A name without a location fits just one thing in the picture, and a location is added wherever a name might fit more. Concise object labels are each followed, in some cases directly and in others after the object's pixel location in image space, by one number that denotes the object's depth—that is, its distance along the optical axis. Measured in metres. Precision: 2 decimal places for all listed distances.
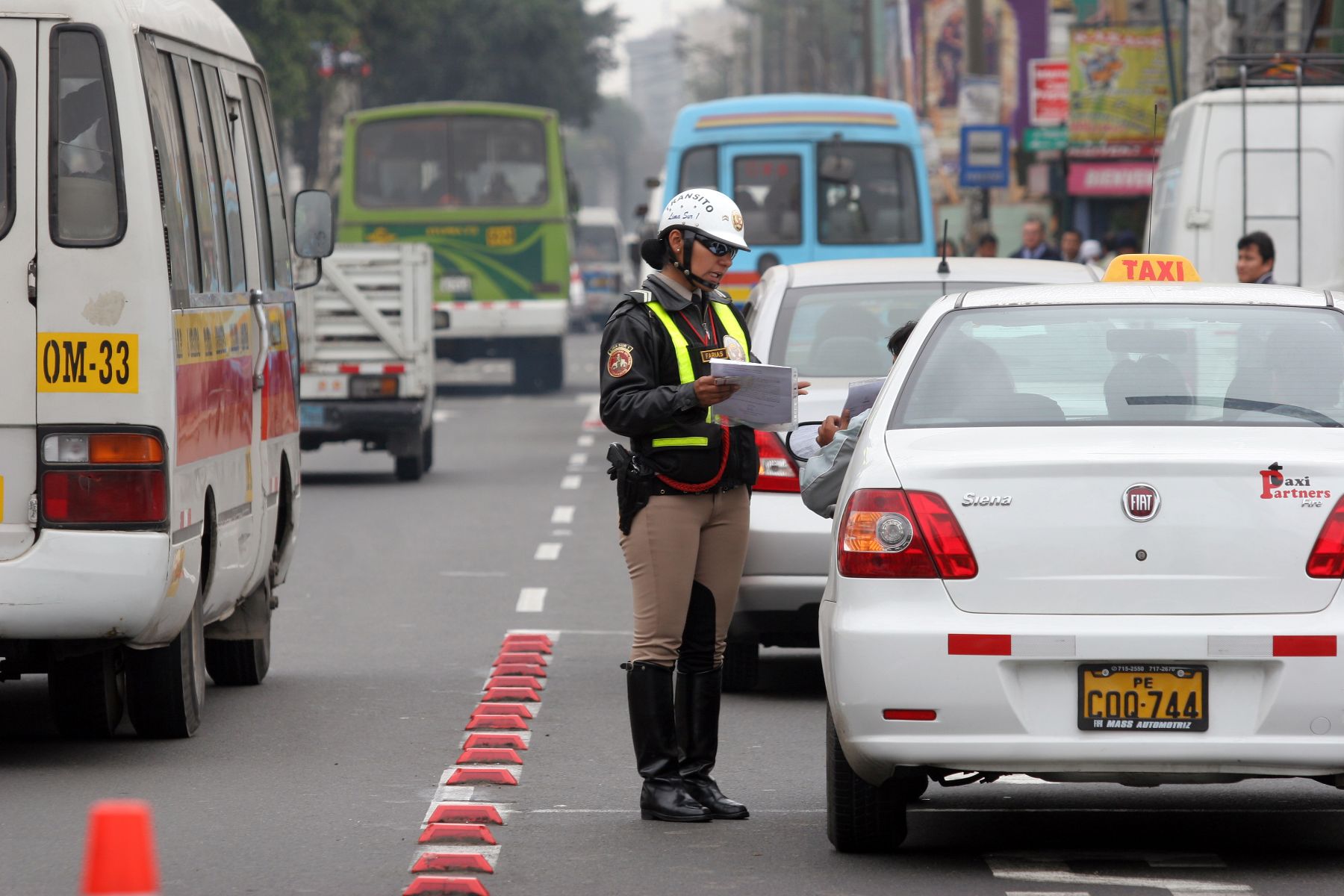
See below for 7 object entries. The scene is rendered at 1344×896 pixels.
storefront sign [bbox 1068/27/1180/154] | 63.03
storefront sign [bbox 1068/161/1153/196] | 68.06
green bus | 62.81
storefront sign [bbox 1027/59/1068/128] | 67.19
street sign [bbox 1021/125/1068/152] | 65.94
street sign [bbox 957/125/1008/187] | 60.62
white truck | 41.22
